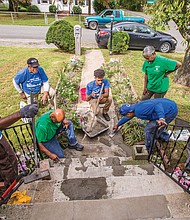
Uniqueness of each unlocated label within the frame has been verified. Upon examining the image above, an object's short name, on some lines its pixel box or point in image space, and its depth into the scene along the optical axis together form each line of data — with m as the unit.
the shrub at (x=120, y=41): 9.98
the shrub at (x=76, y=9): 25.08
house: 26.88
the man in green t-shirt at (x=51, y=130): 3.49
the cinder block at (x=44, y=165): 3.13
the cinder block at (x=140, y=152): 3.74
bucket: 5.79
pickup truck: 15.92
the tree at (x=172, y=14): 5.38
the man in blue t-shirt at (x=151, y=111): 3.66
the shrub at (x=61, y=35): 9.61
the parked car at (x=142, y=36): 11.01
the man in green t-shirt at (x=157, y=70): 4.55
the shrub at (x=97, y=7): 25.13
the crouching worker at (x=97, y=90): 4.55
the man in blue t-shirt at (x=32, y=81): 4.35
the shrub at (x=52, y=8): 25.62
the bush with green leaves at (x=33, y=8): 25.33
